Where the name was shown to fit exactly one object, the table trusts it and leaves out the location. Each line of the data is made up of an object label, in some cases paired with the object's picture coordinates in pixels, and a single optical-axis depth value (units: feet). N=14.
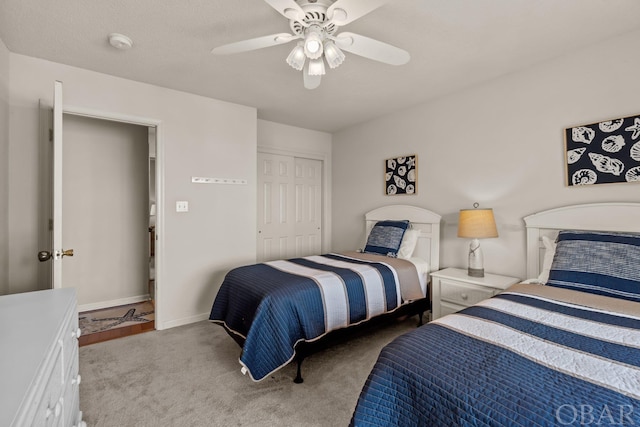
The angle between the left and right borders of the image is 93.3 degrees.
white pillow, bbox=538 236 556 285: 7.00
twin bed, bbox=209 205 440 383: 6.48
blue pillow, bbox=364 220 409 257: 10.67
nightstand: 8.19
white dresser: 2.39
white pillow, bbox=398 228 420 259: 10.61
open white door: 6.15
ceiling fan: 4.86
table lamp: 8.57
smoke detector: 6.88
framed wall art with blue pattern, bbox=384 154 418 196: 11.70
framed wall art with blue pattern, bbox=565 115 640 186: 6.93
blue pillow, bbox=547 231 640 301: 5.73
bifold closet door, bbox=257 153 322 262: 13.73
